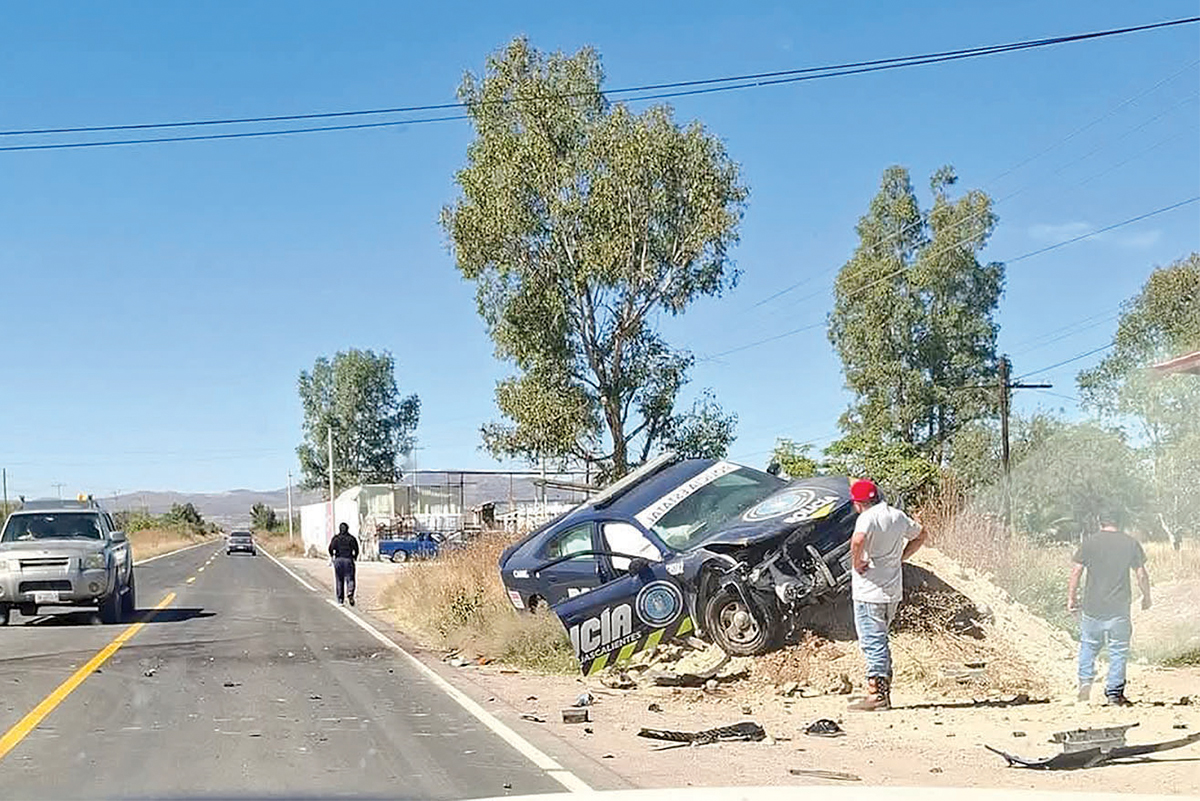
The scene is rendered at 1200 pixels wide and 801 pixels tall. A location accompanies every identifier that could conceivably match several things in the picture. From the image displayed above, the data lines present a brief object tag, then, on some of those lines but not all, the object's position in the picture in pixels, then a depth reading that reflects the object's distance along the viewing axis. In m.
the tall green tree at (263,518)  172.88
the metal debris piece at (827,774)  8.45
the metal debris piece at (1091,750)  8.62
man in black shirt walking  27.19
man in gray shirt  11.24
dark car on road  82.50
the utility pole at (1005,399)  37.12
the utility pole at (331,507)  77.75
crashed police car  13.20
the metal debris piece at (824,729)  10.33
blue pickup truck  58.72
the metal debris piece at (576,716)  11.34
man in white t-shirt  11.24
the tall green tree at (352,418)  97.19
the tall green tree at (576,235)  32.34
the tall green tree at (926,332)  42.66
